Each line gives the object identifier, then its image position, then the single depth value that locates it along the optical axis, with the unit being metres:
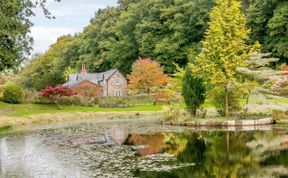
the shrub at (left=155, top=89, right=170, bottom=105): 57.40
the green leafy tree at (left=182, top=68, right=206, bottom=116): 34.97
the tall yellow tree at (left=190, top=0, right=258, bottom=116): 33.97
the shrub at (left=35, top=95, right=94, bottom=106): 54.81
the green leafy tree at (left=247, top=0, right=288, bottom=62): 66.44
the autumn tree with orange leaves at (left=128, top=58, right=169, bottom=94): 70.62
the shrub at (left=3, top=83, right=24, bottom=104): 52.38
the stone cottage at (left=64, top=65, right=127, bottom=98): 84.12
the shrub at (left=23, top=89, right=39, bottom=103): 53.84
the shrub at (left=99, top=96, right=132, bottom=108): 58.97
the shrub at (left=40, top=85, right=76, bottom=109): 54.12
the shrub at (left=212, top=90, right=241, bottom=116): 34.47
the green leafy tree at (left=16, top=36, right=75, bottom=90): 121.54
